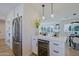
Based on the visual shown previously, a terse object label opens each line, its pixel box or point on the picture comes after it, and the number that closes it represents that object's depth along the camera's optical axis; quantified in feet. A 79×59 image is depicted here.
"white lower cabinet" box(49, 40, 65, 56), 3.39
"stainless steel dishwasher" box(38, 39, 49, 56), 3.86
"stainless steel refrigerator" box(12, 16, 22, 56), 3.48
